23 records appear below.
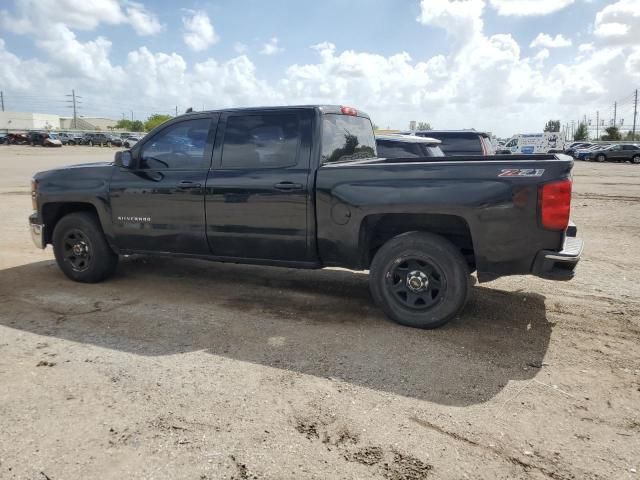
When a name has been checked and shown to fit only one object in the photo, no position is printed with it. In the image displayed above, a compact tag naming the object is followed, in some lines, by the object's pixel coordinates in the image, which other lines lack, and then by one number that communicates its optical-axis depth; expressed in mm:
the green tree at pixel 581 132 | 99062
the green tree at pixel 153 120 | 132262
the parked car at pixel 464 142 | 12773
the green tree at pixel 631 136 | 93962
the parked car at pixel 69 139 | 64938
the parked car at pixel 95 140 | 64625
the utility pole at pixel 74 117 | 129250
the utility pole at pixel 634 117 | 94675
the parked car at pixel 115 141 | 63294
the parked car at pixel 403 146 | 9406
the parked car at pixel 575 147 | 50075
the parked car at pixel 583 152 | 43697
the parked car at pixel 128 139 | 60362
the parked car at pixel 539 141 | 35188
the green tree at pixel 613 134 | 84375
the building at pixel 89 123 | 141925
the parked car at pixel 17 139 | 60519
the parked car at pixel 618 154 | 40531
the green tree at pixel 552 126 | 101725
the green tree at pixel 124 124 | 141375
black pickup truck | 4098
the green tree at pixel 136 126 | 140250
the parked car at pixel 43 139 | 57238
